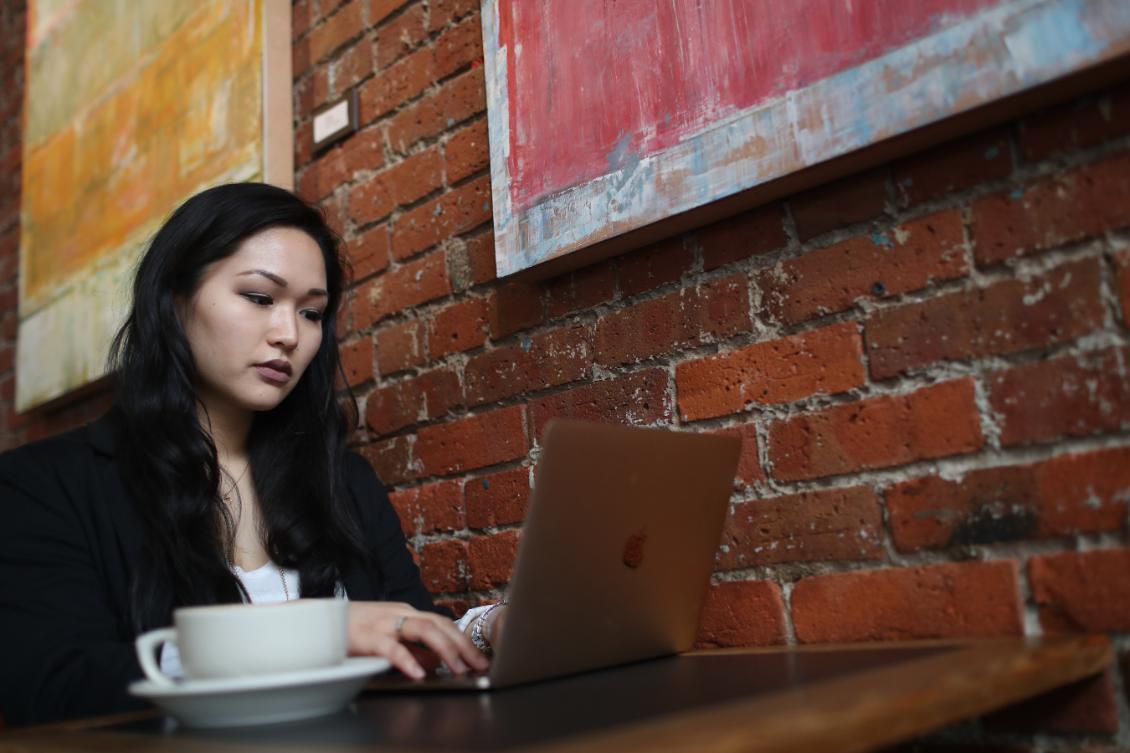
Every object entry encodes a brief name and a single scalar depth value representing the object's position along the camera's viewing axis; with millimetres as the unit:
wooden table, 555
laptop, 868
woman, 1235
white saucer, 697
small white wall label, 1882
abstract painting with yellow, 2057
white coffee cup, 733
